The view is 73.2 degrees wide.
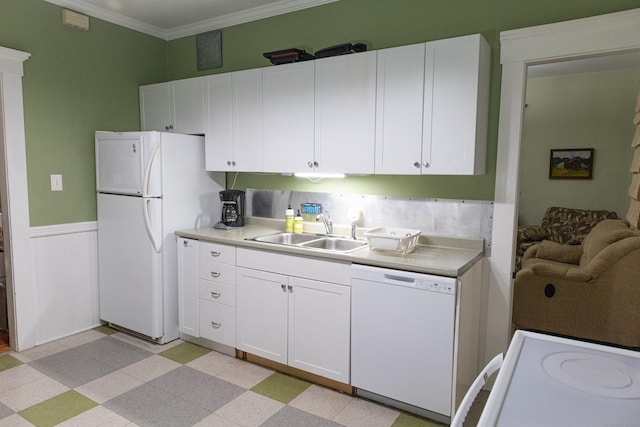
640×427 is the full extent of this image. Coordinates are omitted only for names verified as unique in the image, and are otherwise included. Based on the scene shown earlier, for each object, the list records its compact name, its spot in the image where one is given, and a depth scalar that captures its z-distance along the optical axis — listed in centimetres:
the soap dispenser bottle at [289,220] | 337
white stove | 90
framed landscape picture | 588
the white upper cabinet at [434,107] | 238
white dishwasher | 224
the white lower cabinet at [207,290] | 307
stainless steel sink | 303
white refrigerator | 322
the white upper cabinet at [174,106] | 347
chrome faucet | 323
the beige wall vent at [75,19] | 328
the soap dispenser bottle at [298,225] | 336
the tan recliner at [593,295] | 321
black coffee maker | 356
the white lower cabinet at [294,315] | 259
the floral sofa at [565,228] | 547
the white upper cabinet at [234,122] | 317
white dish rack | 256
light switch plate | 333
